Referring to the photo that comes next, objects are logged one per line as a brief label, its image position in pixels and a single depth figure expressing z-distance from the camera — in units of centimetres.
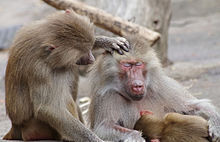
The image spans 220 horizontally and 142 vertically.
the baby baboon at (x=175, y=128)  795
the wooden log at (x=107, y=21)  1361
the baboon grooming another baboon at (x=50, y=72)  820
